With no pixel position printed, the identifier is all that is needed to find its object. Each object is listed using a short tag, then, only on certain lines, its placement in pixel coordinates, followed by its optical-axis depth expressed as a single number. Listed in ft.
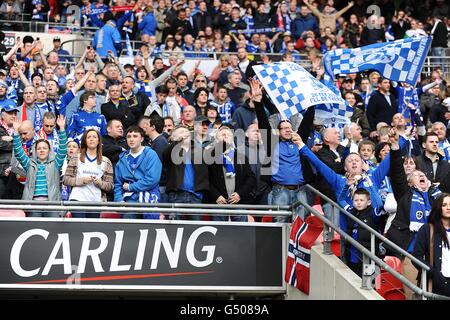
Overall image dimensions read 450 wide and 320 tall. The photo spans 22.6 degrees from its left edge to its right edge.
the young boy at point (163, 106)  56.44
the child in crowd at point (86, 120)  50.78
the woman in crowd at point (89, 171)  45.96
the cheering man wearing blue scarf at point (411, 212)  41.37
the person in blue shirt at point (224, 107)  58.29
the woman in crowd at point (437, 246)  36.70
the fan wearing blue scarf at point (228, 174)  47.19
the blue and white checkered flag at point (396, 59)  52.29
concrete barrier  40.11
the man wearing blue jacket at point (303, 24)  86.02
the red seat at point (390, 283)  37.40
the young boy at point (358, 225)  41.22
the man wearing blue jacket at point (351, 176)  44.01
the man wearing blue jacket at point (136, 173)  46.03
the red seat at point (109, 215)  46.96
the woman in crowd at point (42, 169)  46.01
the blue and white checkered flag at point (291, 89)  48.44
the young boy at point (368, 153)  47.78
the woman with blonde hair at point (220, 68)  67.87
